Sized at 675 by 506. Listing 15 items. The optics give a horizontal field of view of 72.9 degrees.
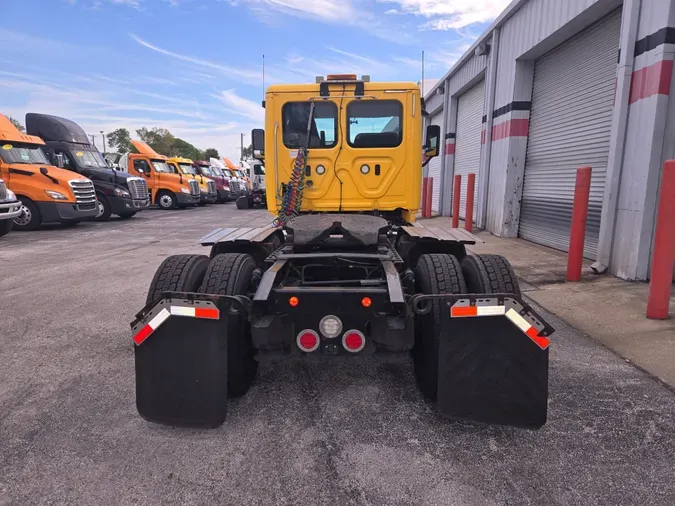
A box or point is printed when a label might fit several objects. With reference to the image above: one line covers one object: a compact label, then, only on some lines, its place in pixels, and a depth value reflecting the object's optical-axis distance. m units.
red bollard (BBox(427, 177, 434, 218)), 17.45
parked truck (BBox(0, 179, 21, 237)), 10.87
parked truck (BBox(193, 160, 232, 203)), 28.03
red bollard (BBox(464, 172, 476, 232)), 11.72
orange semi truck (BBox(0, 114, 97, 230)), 12.45
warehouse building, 6.11
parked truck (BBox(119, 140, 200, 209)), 21.34
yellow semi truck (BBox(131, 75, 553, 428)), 2.49
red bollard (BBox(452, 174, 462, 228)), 12.91
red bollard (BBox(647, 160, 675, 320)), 4.53
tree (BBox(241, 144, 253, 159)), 85.89
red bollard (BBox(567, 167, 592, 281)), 6.36
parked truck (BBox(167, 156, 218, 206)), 23.02
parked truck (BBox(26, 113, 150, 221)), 14.77
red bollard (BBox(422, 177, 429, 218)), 17.88
